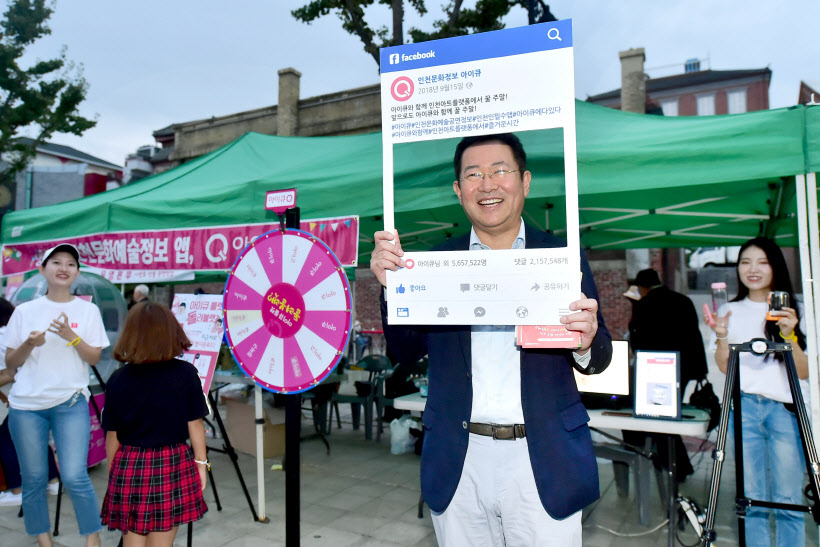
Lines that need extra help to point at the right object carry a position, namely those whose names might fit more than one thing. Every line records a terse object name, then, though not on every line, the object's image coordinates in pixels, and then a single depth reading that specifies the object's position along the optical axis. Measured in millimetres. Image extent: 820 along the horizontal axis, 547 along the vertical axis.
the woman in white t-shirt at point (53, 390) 2930
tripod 2201
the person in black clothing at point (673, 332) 4418
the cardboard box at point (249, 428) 5479
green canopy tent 2797
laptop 3557
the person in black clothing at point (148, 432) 2410
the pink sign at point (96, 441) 4773
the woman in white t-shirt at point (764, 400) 2754
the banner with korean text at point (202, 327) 3963
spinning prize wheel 2148
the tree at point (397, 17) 9852
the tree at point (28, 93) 16500
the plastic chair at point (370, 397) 6234
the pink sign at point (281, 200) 2494
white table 3169
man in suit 1493
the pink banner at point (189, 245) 3730
